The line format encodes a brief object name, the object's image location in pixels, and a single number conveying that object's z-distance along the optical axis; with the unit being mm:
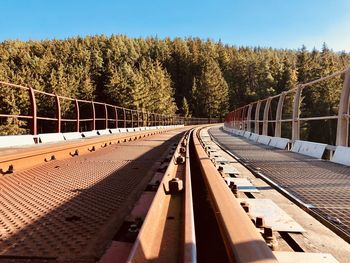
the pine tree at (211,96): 125625
